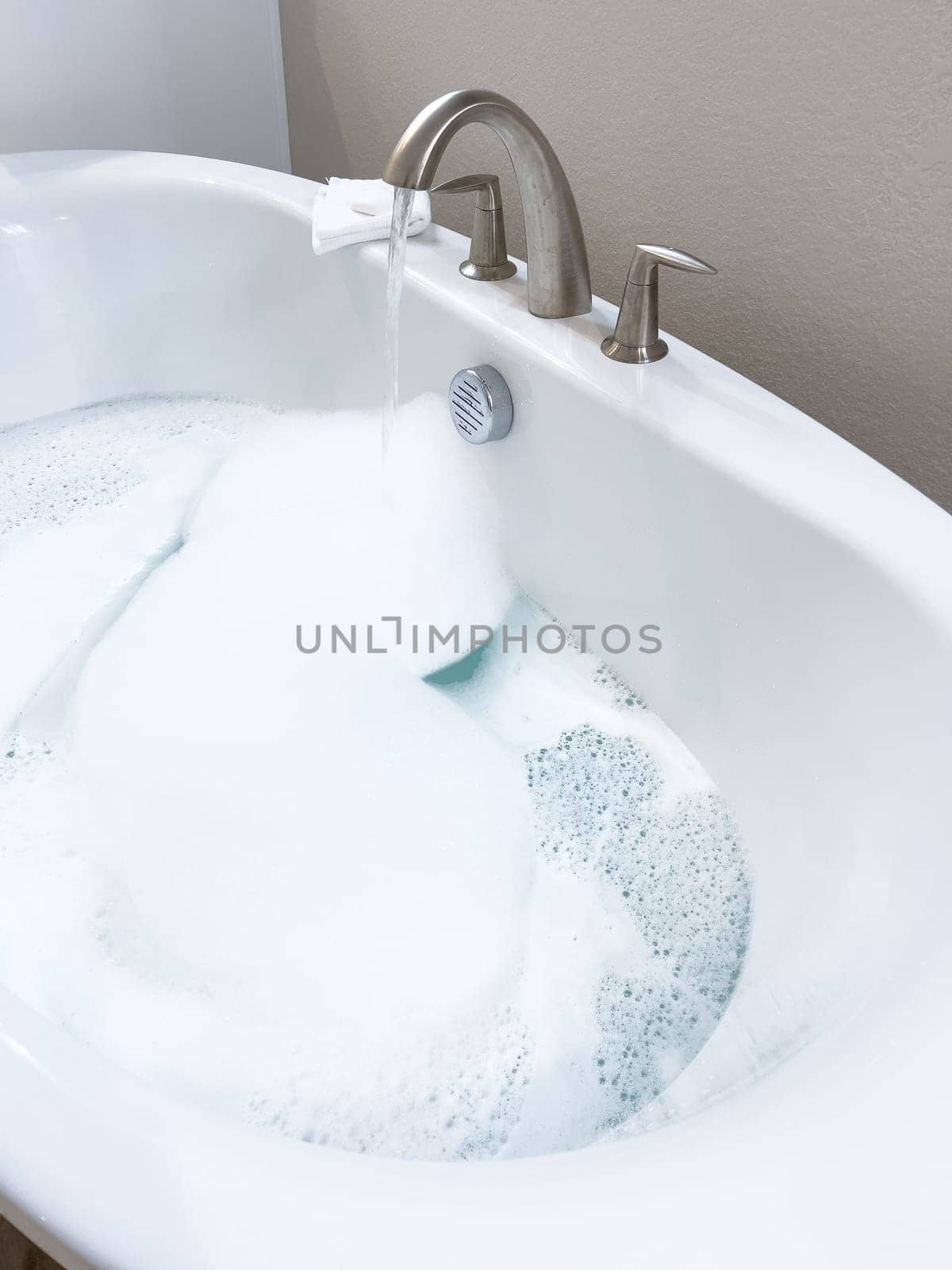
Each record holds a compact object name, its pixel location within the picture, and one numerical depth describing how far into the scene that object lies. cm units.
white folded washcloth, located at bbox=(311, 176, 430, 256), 124
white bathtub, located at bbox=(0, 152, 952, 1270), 43
